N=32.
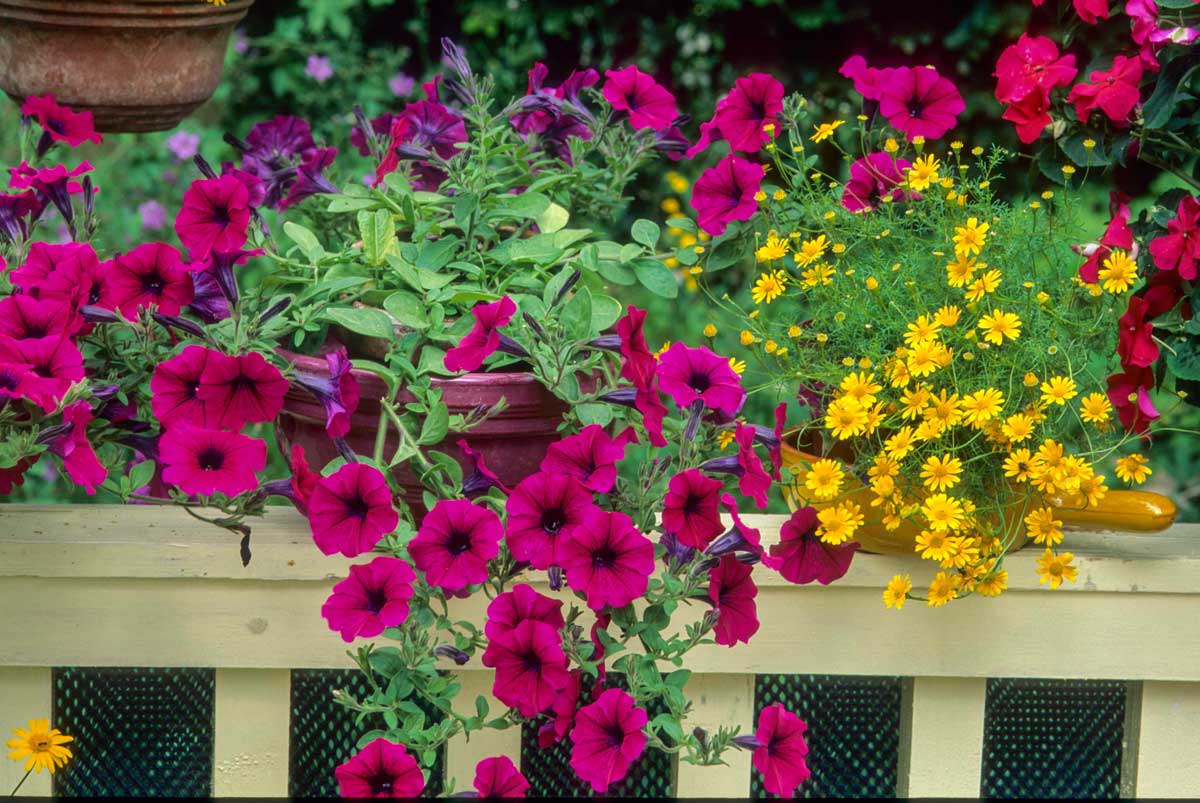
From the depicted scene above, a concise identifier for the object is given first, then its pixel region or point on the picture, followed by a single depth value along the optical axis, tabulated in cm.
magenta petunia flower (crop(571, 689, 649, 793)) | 343
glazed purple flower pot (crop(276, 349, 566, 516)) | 358
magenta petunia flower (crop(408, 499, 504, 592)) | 343
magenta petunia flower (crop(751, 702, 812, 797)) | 347
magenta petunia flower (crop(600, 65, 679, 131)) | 373
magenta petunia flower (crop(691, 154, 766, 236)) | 367
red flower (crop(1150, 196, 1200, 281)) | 354
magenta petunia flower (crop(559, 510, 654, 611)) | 342
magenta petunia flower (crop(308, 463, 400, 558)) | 342
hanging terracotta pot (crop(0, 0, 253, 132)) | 396
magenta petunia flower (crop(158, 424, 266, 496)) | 344
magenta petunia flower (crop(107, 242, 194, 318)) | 356
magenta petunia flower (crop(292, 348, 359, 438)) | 348
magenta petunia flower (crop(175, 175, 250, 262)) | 355
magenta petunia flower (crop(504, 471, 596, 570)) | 343
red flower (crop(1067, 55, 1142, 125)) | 357
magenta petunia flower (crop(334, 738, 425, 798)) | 343
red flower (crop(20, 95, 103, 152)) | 377
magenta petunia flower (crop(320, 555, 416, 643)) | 342
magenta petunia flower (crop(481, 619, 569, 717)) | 341
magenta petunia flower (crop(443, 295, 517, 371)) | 347
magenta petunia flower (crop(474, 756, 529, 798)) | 344
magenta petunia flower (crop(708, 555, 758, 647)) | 347
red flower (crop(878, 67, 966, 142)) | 370
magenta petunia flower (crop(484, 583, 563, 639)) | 342
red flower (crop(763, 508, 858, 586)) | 355
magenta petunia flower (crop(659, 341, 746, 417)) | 348
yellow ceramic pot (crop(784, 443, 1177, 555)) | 362
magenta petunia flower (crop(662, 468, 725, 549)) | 343
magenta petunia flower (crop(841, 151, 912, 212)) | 371
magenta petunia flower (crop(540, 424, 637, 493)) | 345
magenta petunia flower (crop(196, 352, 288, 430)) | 346
